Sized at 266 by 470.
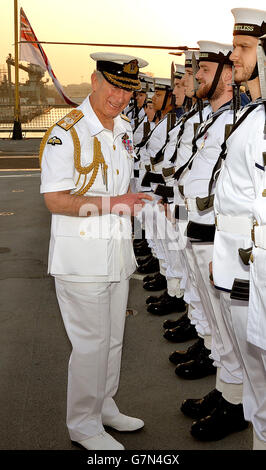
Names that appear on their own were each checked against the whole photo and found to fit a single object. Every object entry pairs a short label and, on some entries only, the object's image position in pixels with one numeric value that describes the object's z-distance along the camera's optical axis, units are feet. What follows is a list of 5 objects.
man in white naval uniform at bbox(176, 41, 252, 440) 11.63
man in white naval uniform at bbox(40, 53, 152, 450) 9.83
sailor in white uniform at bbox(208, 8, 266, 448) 8.26
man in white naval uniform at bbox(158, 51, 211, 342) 15.98
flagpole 105.91
